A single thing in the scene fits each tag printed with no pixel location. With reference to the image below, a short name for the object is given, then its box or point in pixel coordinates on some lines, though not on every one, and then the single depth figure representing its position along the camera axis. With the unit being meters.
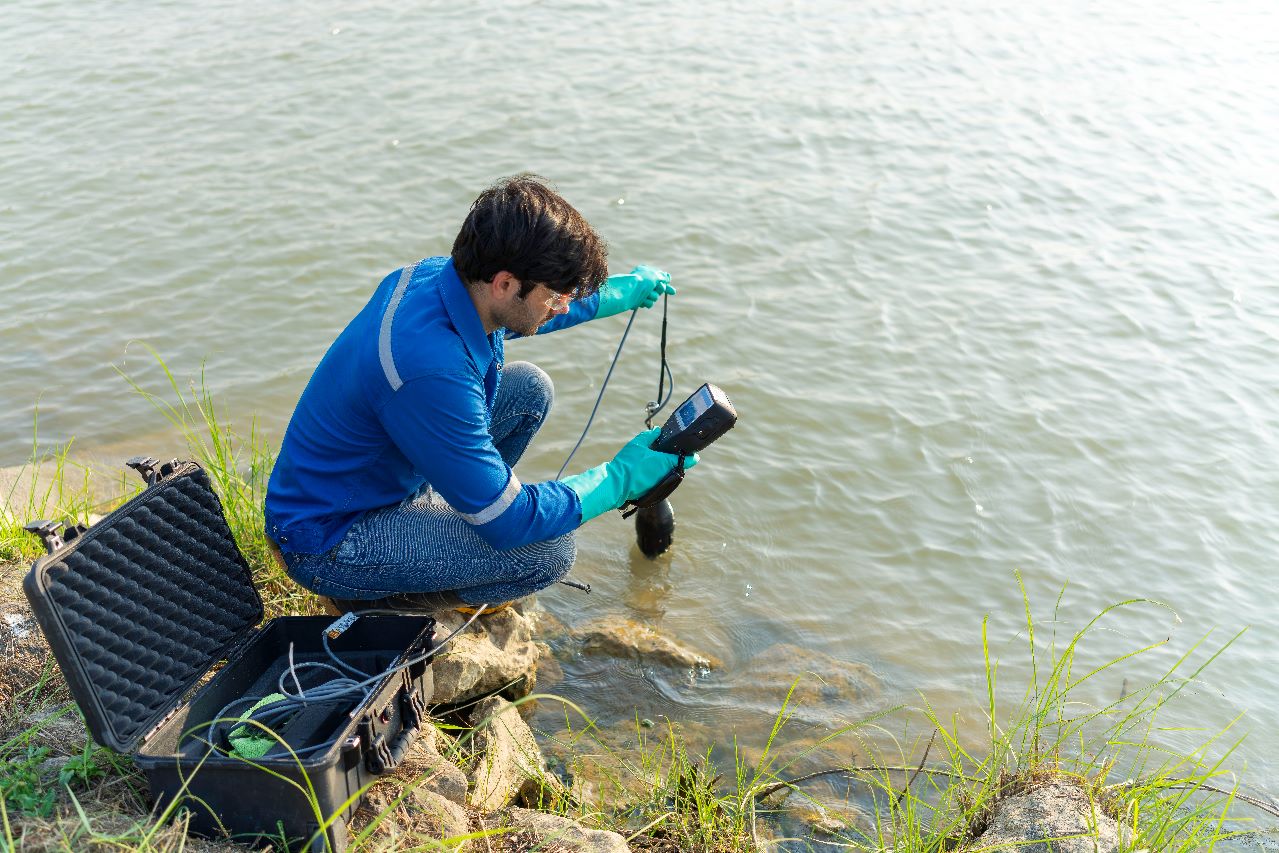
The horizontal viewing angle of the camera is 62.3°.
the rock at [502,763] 2.98
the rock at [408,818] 2.55
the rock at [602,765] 3.29
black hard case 2.36
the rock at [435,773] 2.80
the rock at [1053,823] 2.68
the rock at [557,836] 2.67
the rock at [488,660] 3.35
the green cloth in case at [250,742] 2.56
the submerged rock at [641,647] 4.17
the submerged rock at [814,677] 4.09
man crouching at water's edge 2.82
